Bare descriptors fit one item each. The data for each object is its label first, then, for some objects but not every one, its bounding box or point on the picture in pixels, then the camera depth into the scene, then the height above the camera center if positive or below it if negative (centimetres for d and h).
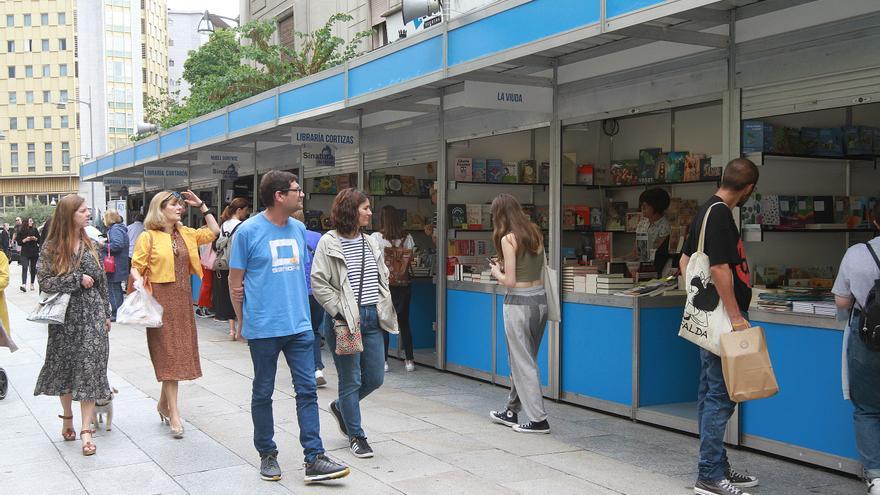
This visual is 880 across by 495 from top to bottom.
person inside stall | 882 -11
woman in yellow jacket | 640 -50
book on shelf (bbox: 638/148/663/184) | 938 +49
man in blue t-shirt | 525 -61
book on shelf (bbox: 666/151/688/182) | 905 +46
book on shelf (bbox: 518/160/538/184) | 998 +45
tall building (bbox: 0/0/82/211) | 8212 +1197
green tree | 2245 +401
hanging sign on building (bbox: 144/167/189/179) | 1847 +85
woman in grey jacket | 556 -51
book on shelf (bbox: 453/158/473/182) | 940 +44
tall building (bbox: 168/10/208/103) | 10119 +2000
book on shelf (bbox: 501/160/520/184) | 998 +43
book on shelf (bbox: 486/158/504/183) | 976 +45
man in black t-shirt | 479 -44
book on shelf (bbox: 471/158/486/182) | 958 +45
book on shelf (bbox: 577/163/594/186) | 934 +39
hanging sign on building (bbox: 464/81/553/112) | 717 +94
